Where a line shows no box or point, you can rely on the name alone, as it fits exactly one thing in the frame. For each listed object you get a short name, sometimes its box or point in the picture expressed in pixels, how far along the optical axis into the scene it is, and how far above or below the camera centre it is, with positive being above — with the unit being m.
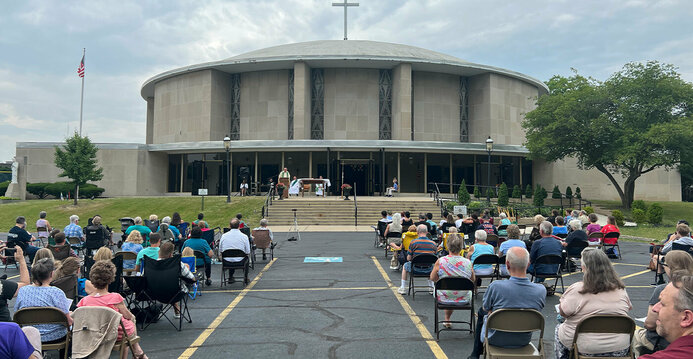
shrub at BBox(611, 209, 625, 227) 27.06 -1.35
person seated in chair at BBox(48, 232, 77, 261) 10.10 -1.26
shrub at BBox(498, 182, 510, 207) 31.23 -0.10
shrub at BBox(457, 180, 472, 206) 31.13 -0.11
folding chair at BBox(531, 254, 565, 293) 9.02 -1.30
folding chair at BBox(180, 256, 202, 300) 9.14 -1.48
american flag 44.63 +12.07
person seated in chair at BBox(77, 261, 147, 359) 5.23 -1.21
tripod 20.11 -1.96
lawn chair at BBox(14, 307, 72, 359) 4.82 -1.34
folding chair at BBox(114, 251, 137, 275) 9.70 -1.37
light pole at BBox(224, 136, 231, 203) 29.64 +3.34
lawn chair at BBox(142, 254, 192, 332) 7.29 -1.39
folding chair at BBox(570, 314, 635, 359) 4.26 -1.22
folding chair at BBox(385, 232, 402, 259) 14.26 -1.24
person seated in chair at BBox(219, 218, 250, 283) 10.68 -1.14
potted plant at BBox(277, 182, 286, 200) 31.28 +0.34
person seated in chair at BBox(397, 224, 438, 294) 9.55 -1.15
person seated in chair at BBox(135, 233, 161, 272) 8.44 -1.08
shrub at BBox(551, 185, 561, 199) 37.94 +0.17
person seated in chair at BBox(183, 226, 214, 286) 10.23 -1.18
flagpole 44.45 +8.85
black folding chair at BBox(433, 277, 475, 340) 6.56 -1.31
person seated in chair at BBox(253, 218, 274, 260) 14.11 -1.04
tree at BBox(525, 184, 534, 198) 38.25 +0.32
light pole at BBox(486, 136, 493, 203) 28.95 +3.28
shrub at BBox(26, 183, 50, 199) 40.42 +0.37
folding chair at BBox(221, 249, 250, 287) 10.49 -1.60
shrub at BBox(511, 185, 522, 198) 36.58 +0.30
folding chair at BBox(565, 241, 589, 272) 11.57 -1.32
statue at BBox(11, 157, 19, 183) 39.78 +2.01
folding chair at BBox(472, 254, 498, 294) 8.67 -1.23
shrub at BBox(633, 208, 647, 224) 28.55 -1.22
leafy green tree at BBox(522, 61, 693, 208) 30.42 +5.38
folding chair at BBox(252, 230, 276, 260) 14.12 -1.41
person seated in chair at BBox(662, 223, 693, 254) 9.45 -0.86
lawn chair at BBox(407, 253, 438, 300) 9.24 -1.44
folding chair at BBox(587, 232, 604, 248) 13.69 -1.23
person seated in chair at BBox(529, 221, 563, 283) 9.23 -1.09
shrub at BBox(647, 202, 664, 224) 28.31 -1.08
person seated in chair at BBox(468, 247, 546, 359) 5.07 -1.07
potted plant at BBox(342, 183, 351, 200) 31.05 +0.24
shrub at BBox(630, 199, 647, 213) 29.77 -0.58
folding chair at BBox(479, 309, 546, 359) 4.66 -1.31
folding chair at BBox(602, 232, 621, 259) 14.02 -1.31
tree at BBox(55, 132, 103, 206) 33.34 +2.40
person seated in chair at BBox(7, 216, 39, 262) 11.79 -1.20
